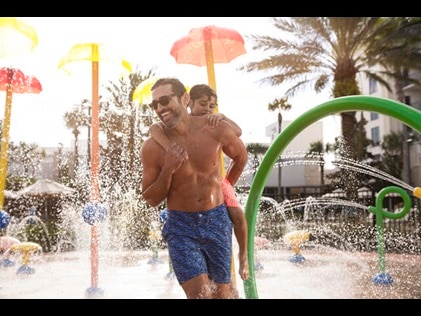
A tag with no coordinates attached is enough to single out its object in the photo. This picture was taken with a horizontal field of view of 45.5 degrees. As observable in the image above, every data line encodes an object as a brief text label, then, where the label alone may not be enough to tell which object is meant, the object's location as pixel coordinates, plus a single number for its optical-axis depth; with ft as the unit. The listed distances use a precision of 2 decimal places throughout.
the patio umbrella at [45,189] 57.06
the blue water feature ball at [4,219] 18.18
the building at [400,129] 74.72
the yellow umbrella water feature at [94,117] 16.76
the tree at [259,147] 84.76
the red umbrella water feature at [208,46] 15.28
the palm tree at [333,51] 44.34
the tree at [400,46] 44.98
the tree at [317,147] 97.19
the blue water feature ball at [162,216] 18.31
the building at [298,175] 87.25
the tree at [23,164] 56.73
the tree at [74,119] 74.70
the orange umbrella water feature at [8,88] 17.93
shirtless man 9.19
